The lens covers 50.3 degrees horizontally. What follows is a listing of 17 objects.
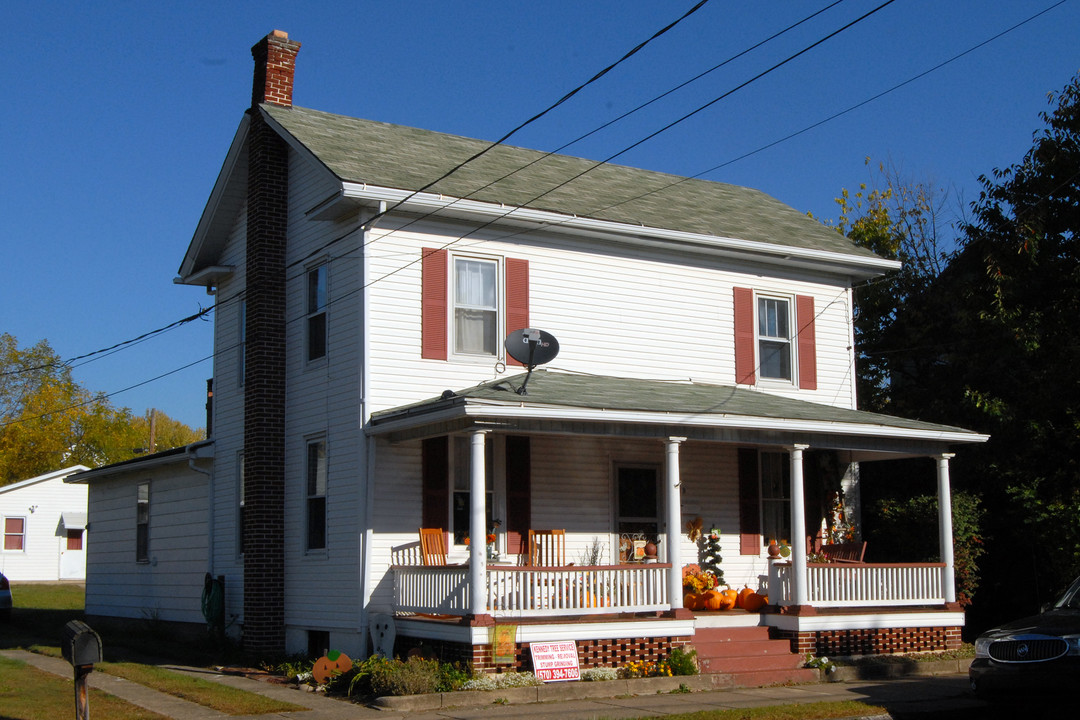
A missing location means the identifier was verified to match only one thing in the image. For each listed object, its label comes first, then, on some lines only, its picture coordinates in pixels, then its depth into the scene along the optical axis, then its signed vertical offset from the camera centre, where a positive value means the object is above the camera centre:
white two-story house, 14.54 +1.23
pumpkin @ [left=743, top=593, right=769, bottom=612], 16.22 -1.51
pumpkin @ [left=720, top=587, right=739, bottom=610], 16.42 -1.47
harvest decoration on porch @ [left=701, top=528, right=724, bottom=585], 17.42 -0.91
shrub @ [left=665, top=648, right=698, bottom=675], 14.24 -2.07
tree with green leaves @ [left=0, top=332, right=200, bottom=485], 52.53 +3.96
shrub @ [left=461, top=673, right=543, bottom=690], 12.91 -2.08
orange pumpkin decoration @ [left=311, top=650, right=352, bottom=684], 13.89 -2.03
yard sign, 13.39 -1.93
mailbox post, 9.46 -1.25
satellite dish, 15.24 +2.00
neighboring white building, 44.66 -0.98
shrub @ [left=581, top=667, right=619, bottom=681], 13.76 -2.13
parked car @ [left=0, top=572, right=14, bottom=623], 23.69 -2.04
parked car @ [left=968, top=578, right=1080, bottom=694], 10.97 -1.59
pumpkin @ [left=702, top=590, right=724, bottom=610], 16.20 -1.46
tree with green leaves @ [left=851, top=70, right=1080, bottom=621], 18.91 +2.17
